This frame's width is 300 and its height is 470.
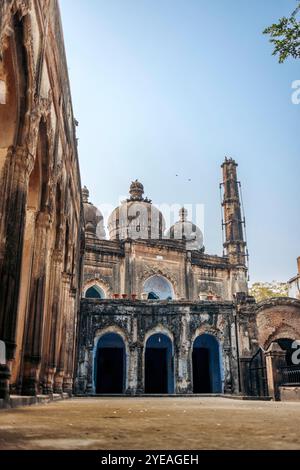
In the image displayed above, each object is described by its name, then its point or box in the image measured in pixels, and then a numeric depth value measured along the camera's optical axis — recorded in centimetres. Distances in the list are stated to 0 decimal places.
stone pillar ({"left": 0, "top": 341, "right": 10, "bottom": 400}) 544
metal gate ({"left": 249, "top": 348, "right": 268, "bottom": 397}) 1537
